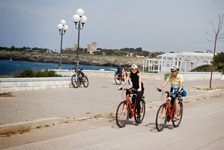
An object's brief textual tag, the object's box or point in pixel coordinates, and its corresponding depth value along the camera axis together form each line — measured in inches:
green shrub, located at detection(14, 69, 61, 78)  731.4
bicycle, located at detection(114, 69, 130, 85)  956.6
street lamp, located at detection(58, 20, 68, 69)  1113.7
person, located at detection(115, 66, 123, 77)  959.6
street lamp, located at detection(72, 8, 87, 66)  868.0
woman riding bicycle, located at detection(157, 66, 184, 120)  374.3
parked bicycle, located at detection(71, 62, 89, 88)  760.7
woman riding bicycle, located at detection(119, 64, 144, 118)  373.1
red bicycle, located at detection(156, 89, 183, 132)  357.4
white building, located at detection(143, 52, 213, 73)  2273.1
